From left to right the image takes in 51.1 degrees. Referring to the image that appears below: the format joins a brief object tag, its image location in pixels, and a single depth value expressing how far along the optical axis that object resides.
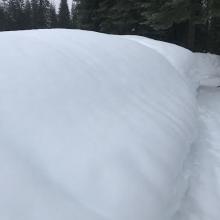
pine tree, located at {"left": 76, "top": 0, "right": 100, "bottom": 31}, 9.95
